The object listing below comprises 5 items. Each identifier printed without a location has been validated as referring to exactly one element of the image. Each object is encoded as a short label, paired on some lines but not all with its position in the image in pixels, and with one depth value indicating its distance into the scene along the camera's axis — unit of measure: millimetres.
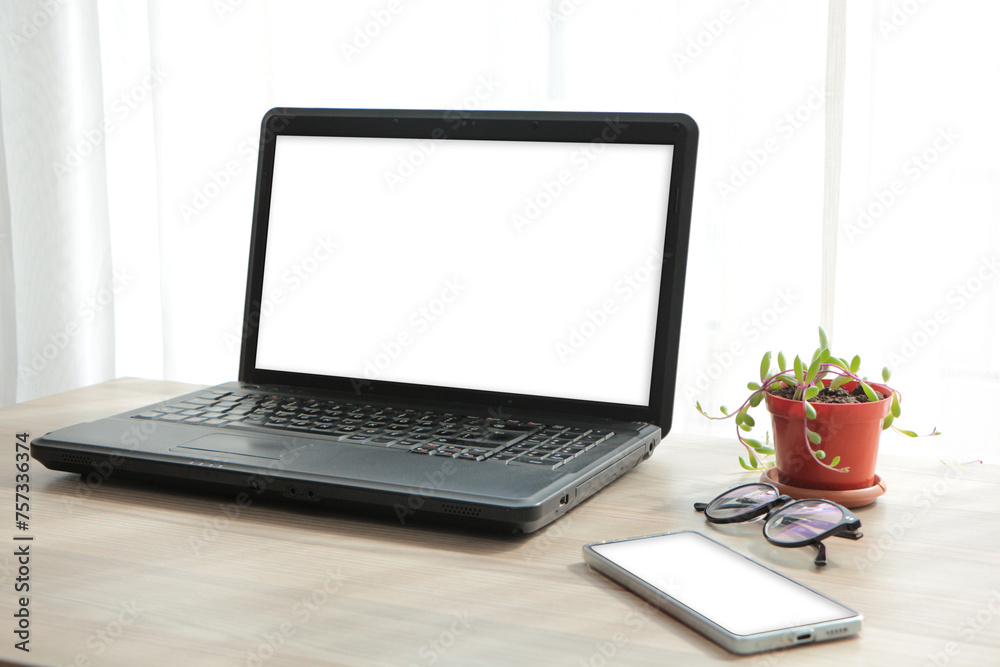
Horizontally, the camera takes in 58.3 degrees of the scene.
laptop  804
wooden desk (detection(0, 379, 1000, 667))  540
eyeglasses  679
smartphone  542
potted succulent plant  771
